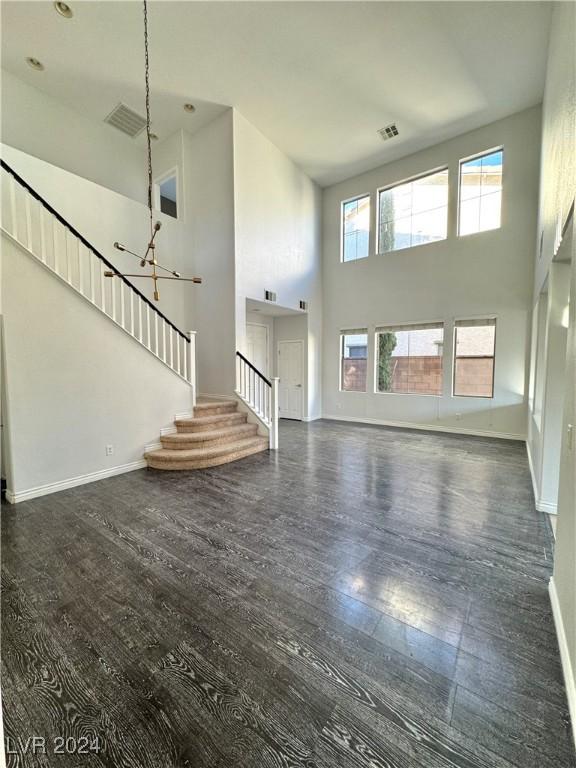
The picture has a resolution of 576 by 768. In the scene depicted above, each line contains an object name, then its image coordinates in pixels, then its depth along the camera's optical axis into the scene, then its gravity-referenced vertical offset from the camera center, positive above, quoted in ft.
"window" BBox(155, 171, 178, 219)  21.75 +11.93
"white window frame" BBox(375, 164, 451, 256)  21.56 +13.00
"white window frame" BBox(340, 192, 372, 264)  24.84 +11.94
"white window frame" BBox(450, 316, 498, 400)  20.08 +1.32
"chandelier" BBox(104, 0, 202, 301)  10.19 +3.09
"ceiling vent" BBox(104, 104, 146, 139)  18.48 +14.48
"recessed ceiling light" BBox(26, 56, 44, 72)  15.23 +14.40
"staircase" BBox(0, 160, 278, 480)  12.85 -1.17
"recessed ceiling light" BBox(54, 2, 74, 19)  12.54 +14.02
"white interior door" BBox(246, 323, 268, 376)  25.78 +1.41
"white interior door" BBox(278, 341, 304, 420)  26.93 -1.38
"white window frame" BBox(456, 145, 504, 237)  19.64 +12.63
